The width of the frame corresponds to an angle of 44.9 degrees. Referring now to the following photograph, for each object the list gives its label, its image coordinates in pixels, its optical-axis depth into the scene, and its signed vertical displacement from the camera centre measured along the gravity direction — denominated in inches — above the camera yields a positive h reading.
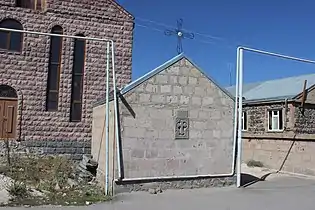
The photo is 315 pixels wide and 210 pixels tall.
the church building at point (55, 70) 662.5 +102.0
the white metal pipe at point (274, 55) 532.7 +111.5
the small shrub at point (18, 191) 405.1 -70.8
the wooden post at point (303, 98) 923.0 +87.7
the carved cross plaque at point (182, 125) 490.3 +6.5
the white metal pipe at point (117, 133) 444.5 -5.9
